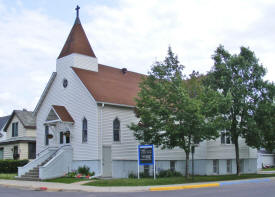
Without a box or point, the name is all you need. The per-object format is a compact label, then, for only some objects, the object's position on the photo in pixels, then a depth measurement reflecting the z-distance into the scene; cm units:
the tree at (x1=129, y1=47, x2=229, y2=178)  2312
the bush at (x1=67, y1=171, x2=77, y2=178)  2641
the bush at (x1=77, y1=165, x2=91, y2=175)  2684
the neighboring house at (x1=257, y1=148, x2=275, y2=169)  6369
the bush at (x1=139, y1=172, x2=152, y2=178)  2885
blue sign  2353
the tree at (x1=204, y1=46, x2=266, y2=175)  2873
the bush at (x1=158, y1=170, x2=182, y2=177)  2934
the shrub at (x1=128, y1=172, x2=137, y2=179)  2755
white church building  2734
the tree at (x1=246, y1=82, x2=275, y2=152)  2815
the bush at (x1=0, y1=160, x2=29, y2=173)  3447
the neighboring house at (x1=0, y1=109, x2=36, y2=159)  4080
